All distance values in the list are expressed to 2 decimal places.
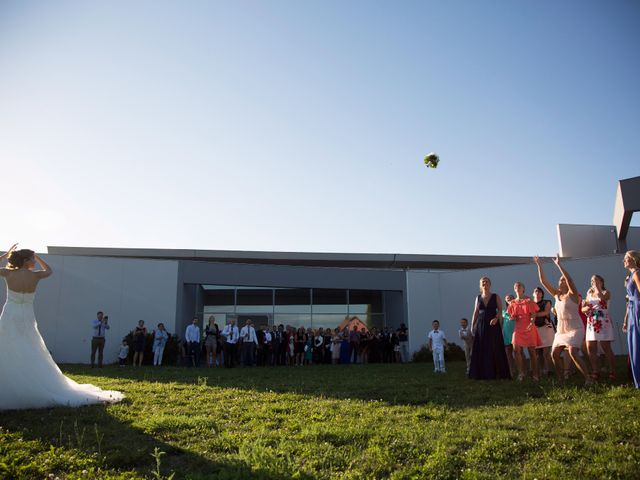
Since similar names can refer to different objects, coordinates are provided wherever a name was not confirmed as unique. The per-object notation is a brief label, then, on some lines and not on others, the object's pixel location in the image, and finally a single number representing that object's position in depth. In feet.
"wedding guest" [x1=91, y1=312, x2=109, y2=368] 50.85
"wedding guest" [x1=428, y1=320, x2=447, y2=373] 43.04
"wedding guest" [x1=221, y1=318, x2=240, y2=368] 58.70
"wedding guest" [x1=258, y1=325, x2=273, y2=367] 65.36
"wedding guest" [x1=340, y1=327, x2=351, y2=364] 72.13
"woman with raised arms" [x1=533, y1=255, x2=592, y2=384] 27.14
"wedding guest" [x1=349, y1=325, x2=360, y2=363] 73.20
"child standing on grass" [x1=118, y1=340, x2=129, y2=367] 61.00
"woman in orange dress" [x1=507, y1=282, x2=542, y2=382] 30.91
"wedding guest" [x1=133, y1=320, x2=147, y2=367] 58.03
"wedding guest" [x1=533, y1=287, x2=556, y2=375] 32.78
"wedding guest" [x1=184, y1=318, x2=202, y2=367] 61.57
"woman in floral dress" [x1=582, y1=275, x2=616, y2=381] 25.80
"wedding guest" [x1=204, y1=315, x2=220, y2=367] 60.75
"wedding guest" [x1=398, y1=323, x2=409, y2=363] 76.79
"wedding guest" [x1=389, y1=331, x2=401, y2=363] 74.23
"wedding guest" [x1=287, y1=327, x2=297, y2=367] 67.10
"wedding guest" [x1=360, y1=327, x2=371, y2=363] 73.46
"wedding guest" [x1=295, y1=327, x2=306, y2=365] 67.51
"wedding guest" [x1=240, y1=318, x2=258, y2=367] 61.41
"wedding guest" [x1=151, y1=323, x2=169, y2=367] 59.98
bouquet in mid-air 34.86
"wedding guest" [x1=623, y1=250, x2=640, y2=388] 21.95
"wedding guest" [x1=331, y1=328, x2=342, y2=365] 71.26
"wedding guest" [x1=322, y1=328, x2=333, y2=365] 70.18
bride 20.63
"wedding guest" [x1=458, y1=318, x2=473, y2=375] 42.20
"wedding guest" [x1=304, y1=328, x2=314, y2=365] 68.11
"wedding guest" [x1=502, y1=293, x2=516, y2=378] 37.86
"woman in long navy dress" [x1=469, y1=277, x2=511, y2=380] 31.94
